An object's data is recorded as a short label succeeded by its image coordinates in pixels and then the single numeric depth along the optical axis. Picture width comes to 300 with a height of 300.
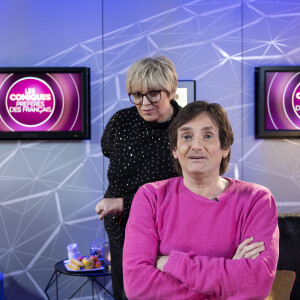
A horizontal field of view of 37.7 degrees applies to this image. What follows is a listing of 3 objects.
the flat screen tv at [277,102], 3.72
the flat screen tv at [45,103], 3.66
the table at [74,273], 3.13
